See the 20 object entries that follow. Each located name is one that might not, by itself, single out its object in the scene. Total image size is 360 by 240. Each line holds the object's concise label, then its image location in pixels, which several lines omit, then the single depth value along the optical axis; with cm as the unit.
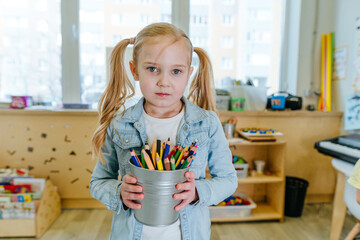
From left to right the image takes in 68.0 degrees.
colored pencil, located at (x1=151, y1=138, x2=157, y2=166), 63
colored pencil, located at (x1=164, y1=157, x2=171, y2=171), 61
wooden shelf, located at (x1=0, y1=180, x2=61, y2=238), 187
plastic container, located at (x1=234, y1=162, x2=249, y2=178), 215
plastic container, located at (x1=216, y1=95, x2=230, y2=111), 228
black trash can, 222
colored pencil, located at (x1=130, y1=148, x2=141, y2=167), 62
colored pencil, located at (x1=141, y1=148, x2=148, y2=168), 62
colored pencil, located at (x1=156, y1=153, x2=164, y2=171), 60
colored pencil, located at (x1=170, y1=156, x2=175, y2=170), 61
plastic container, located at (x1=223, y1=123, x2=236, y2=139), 220
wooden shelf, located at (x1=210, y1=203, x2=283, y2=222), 212
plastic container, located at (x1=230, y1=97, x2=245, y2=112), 228
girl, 75
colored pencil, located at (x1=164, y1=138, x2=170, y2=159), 63
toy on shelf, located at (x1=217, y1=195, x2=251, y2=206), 216
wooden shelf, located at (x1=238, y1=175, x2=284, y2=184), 212
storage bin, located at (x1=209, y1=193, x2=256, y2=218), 211
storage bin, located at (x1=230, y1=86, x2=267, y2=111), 237
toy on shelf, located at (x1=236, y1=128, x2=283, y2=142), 211
